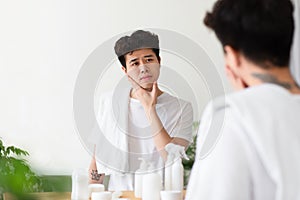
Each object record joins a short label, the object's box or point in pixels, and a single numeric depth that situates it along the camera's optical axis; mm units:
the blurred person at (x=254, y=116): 831
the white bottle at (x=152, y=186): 2090
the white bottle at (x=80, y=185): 2072
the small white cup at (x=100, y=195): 2045
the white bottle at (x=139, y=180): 2215
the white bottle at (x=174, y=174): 2207
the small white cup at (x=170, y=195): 2029
